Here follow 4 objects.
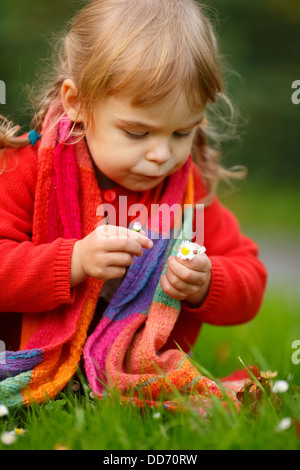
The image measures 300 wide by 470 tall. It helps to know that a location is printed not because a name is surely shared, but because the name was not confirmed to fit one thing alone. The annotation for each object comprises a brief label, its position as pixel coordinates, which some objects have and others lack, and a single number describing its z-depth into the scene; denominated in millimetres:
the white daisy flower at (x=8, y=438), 1576
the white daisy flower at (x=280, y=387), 1631
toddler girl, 1694
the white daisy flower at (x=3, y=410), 1624
